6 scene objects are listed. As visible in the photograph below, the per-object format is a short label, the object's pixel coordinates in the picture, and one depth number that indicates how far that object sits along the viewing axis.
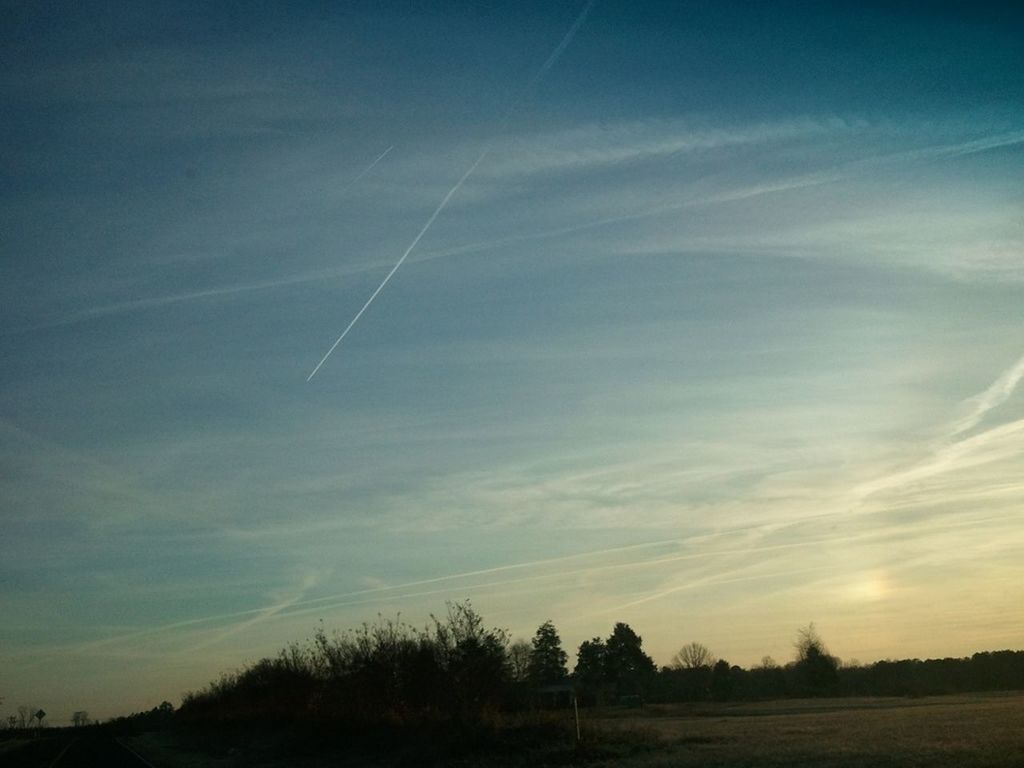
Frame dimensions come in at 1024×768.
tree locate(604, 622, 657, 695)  131.88
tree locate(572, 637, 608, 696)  134.77
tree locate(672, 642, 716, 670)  159.75
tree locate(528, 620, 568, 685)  108.12
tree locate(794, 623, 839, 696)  109.64
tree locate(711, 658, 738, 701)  113.36
